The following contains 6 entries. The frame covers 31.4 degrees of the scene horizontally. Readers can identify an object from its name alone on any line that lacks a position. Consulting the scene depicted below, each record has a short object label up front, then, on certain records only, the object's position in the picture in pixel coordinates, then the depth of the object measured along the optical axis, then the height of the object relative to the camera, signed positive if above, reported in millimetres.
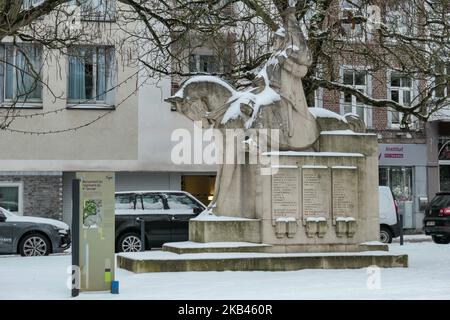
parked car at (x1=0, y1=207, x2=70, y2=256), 20375 -992
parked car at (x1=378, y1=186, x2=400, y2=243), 24578 -651
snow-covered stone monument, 13945 +342
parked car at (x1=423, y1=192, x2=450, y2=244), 25219 -741
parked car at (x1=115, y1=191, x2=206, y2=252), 21062 -572
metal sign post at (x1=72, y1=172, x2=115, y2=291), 10531 -449
